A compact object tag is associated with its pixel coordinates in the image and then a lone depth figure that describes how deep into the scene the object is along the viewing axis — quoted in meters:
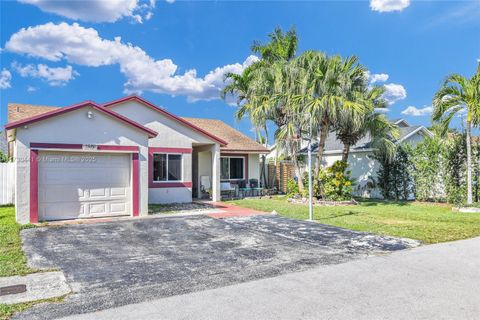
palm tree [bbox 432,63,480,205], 13.72
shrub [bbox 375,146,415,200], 17.17
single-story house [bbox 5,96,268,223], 10.99
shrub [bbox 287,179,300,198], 18.05
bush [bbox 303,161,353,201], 16.30
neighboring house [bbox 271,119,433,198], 19.09
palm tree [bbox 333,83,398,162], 15.22
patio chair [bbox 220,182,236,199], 19.16
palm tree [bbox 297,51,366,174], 14.70
